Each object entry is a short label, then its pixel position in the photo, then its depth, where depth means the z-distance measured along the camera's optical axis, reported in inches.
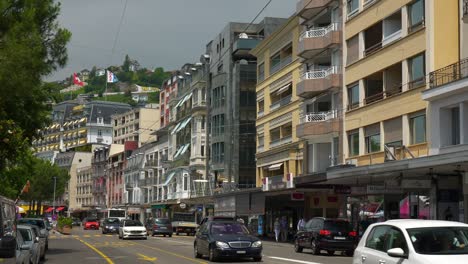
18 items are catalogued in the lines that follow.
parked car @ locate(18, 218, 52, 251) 1304.1
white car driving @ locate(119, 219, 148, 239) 2065.7
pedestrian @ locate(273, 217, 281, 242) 2067.9
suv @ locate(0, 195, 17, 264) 519.2
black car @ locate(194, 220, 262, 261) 1003.3
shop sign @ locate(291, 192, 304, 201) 2062.0
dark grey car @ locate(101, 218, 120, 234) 2765.7
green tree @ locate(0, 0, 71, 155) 804.0
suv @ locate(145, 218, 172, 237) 2487.7
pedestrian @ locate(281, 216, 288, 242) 2113.7
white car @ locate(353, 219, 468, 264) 411.5
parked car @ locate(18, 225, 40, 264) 820.9
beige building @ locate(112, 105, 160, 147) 5748.0
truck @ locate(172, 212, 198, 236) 2755.9
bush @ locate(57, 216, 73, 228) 2842.0
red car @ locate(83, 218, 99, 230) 3759.8
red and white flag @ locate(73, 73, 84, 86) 6331.7
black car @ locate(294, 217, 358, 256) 1284.4
